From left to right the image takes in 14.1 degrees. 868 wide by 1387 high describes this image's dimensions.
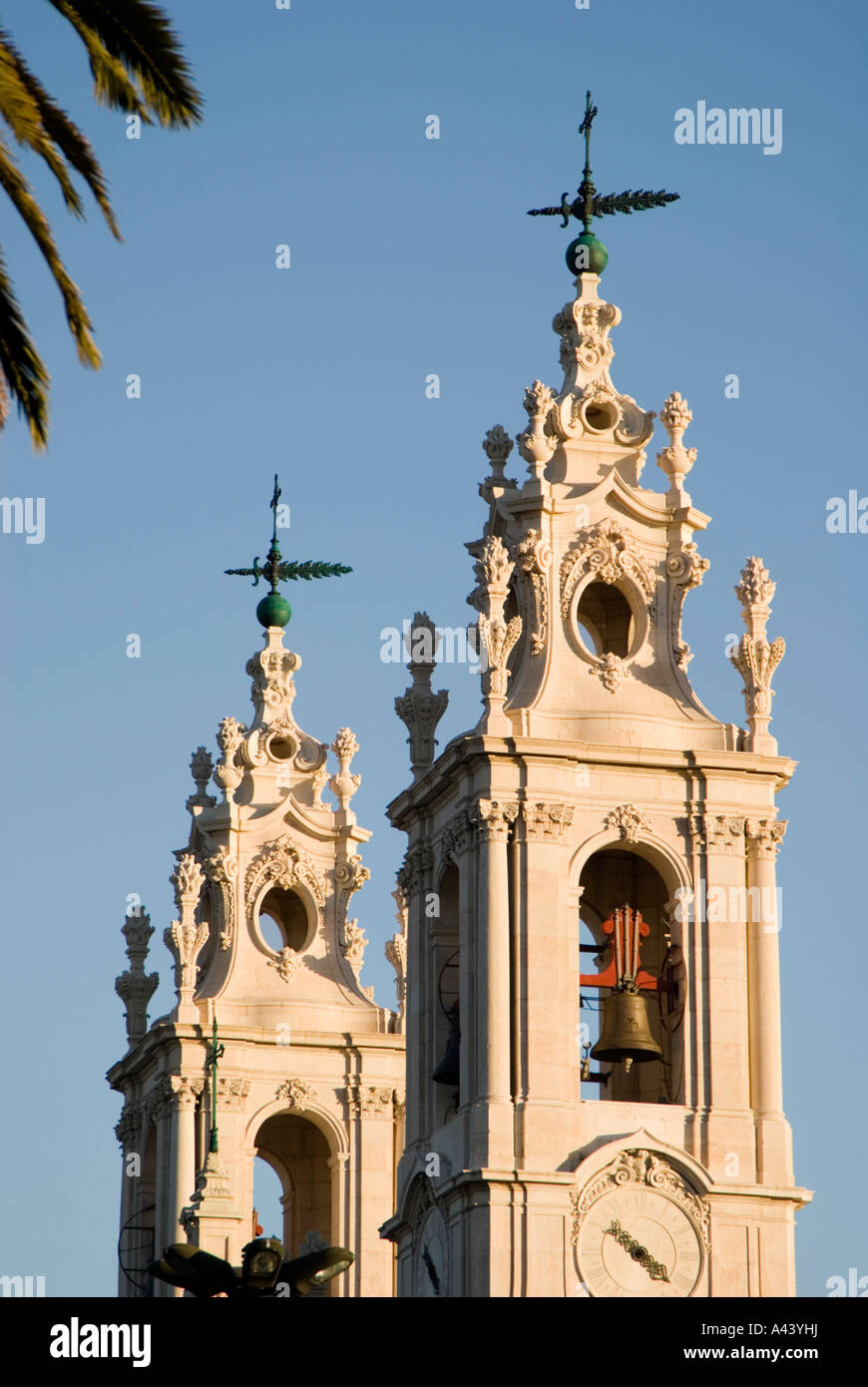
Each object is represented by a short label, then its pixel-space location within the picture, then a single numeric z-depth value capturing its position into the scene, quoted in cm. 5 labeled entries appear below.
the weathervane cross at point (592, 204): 6994
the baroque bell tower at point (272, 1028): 7844
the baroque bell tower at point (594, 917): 6125
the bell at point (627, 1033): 6228
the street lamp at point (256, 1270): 4741
